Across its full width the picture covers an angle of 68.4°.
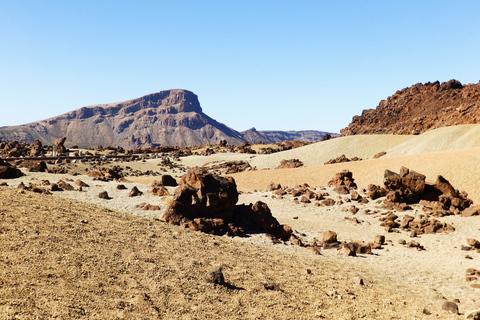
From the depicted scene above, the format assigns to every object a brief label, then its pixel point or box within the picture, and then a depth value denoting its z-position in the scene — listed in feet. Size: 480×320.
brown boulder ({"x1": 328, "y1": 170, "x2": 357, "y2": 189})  89.10
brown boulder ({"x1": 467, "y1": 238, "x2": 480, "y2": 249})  48.95
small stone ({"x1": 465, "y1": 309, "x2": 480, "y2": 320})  24.52
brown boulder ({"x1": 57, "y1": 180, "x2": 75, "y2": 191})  63.77
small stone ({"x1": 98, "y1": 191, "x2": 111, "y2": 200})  61.31
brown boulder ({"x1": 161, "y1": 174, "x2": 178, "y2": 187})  82.53
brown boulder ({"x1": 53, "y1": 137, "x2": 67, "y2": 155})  195.28
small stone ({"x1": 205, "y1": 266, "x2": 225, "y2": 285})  25.67
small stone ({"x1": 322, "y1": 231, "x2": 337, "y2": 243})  48.96
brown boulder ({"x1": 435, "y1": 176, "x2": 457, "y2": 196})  71.45
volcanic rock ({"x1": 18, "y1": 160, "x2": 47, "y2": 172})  94.65
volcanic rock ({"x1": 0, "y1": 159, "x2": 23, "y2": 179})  71.15
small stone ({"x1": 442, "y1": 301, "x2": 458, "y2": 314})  27.40
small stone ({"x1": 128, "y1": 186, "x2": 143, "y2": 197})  63.83
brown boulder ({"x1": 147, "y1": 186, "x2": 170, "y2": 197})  65.30
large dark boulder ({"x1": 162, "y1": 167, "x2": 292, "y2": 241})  47.83
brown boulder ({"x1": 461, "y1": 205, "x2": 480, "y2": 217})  61.62
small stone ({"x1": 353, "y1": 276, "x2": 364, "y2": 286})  31.13
